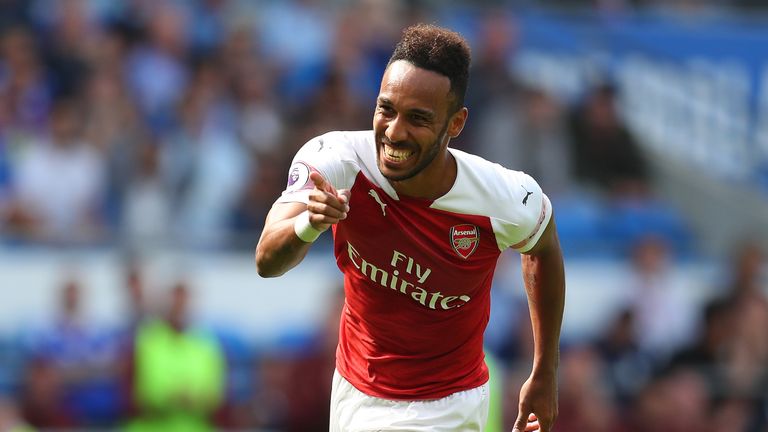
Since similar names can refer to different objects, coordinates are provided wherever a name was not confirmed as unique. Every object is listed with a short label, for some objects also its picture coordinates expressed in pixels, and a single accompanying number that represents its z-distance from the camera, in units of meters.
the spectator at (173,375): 19.37
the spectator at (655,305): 23.06
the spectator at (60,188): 21.34
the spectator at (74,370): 19.31
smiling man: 9.51
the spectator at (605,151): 25.72
